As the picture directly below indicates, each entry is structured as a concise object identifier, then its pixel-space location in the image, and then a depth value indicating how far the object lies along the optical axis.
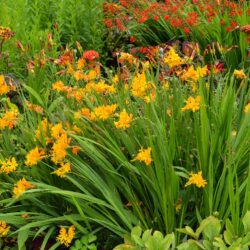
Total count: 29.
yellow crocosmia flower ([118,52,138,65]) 2.78
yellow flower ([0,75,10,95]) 2.71
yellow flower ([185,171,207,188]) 2.27
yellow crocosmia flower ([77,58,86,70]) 2.94
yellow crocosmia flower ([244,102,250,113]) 2.56
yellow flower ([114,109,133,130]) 2.32
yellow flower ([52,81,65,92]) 2.76
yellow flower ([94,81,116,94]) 2.73
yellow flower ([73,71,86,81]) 2.83
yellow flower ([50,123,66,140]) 2.47
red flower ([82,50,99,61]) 3.12
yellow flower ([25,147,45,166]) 2.40
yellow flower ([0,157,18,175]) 2.44
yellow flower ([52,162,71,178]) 2.35
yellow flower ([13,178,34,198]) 2.33
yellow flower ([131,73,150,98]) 2.51
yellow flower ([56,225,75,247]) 2.36
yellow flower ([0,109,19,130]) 2.57
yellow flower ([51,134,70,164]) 2.36
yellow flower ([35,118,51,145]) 2.56
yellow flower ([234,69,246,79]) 2.58
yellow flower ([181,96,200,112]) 2.39
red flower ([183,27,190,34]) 4.84
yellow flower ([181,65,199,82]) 2.59
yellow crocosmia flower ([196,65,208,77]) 2.56
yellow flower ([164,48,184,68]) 2.55
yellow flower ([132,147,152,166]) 2.23
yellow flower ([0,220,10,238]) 2.49
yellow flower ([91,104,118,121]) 2.43
